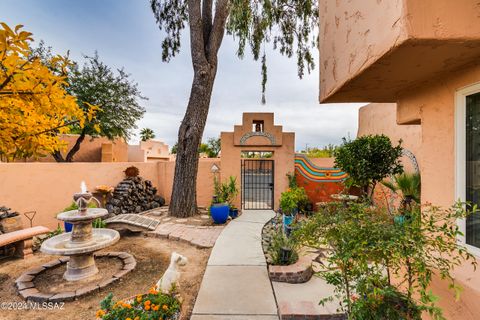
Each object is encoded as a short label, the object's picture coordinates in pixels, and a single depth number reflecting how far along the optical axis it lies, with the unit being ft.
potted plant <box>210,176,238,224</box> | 23.34
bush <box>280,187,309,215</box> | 21.20
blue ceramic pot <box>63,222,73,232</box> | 19.65
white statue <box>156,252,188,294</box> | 9.35
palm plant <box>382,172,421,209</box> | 20.24
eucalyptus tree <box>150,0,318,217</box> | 24.02
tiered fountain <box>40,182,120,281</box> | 13.03
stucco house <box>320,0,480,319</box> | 5.20
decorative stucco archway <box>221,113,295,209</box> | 29.43
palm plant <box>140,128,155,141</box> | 113.39
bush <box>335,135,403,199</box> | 18.79
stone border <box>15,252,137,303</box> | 11.12
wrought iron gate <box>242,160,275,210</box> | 30.25
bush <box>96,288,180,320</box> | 7.32
